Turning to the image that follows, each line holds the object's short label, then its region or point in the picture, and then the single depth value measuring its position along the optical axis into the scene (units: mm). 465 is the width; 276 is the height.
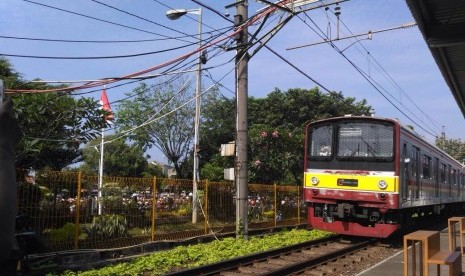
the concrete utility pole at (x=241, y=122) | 13266
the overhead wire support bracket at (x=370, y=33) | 15156
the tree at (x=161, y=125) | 33812
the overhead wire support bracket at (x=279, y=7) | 11691
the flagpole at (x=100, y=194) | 10945
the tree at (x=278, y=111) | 38500
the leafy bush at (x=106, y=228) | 10805
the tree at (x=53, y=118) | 9677
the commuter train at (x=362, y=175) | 12406
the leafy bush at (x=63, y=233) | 9711
